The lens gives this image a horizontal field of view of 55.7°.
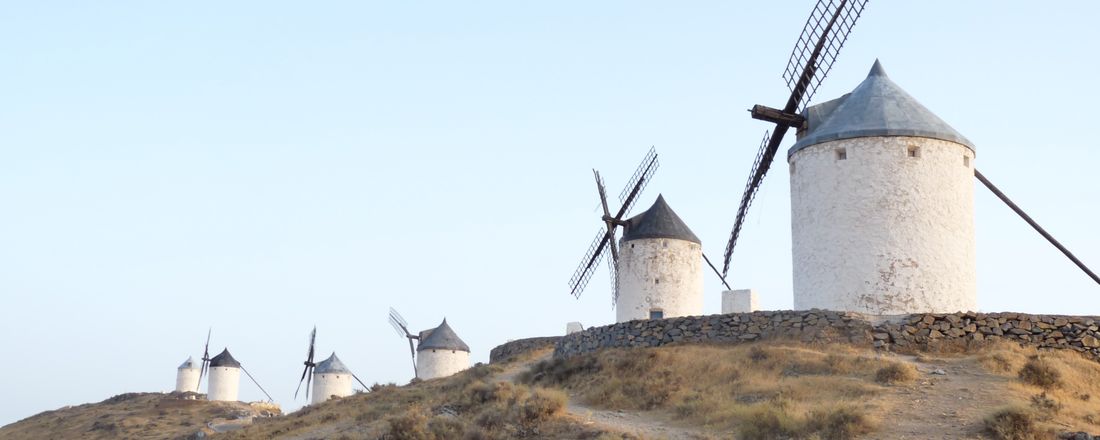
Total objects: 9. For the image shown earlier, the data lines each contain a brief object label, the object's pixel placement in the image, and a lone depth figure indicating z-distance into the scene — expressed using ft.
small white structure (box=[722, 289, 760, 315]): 85.25
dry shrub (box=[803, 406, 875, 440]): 45.06
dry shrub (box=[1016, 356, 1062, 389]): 51.11
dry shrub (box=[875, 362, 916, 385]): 52.44
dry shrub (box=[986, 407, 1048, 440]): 42.65
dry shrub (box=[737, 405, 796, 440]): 46.26
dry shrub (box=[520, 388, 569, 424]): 53.89
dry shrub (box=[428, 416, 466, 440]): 53.83
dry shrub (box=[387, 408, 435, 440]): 54.29
